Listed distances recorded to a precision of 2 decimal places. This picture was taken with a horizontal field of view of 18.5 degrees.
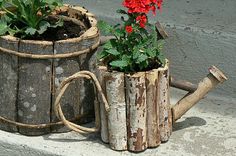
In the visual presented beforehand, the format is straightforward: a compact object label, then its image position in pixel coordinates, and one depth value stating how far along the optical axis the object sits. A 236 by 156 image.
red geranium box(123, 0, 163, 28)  2.72
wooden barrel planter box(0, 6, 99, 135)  2.86
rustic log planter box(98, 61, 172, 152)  2.76
